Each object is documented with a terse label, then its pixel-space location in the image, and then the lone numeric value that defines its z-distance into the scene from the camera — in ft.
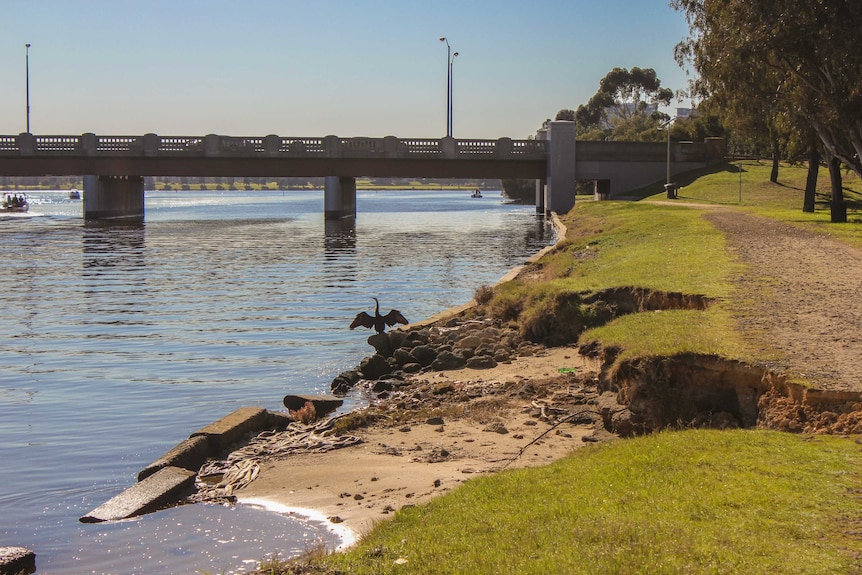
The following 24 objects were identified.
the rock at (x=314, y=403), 52.06
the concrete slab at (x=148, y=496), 35.76
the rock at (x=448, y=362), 61.77
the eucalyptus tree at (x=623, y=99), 453.49
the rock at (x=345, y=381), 58.65
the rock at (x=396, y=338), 68.23
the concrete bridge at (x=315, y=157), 246.27
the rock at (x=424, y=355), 64.03
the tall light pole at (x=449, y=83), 293.43
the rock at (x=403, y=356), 64.26
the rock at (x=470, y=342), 65.62
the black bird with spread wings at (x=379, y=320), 74.18
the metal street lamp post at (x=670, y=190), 218.59
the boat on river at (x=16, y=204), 375.78
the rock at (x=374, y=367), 61.46
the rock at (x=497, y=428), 43.17
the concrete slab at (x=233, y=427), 44.39
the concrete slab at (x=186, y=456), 40.55
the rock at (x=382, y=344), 67.97
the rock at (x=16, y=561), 29.53
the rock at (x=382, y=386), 58.08
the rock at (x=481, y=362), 59.98
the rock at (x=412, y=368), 62.34
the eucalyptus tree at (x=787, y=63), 103.71
